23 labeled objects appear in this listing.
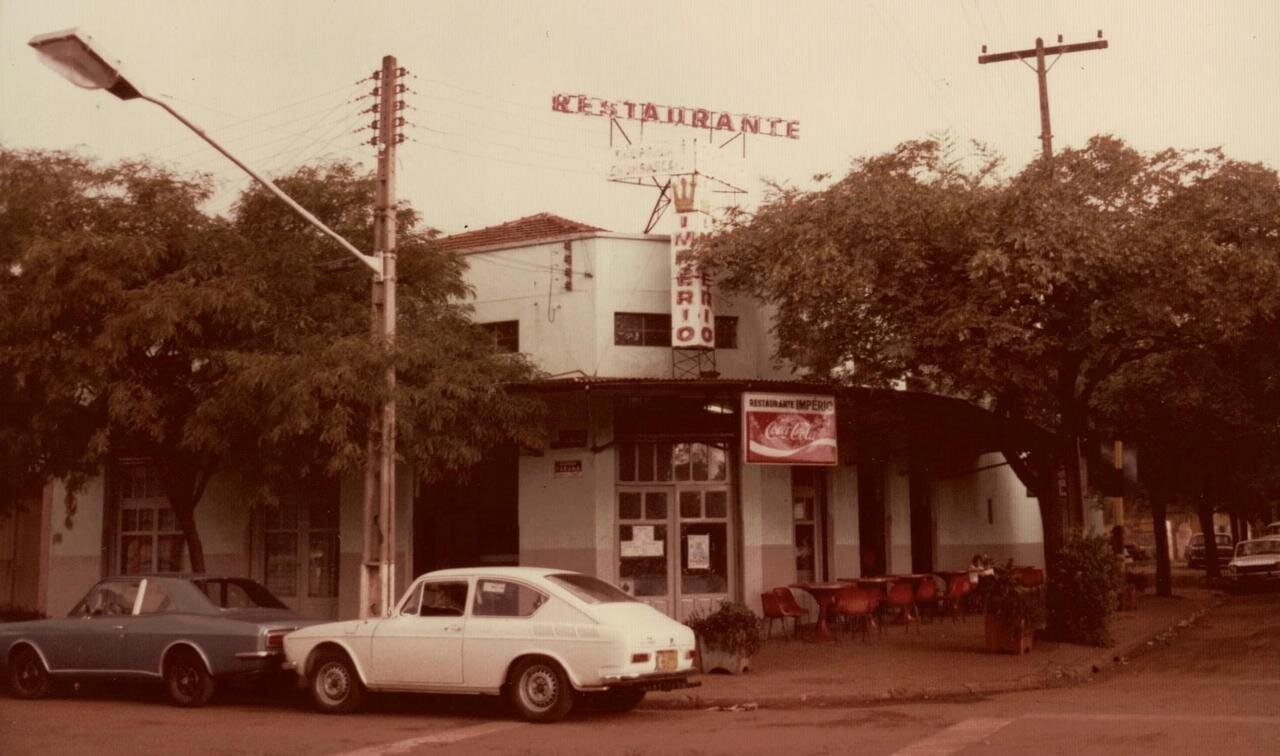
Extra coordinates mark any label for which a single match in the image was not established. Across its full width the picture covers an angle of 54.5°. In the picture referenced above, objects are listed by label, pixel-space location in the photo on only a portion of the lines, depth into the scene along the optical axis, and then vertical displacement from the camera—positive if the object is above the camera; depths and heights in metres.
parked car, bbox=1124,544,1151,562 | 45.33 -0.83
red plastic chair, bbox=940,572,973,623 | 22.19 -1.06
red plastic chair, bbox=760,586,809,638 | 19.54 -1.04
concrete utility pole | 14.71 +1.38
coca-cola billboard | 19.50 +1.71
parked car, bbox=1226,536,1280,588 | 35.00 -1.11
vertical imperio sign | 20.09 +3.79
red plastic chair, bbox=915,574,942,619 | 21.44 -0.98
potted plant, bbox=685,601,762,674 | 15.45 -1.24
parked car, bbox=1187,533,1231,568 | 50.31 -0.85
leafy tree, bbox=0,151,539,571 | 16.27 +2.81
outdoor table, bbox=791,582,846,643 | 19.38 -1.01
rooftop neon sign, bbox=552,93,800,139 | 23.07 +7.99
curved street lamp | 14.61 +1.07
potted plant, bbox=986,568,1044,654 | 16.91 -1.12
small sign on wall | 20.47 +1.18
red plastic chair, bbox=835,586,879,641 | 19.03 -1.02
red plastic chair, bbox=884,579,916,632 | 20.59 -1.02
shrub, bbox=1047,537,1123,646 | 17.86 -0.86
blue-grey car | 13.30 -0.98
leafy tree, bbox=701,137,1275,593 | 16.02 +3.43
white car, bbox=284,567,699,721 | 11.80 -1.02
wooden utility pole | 24.88 +9.91
